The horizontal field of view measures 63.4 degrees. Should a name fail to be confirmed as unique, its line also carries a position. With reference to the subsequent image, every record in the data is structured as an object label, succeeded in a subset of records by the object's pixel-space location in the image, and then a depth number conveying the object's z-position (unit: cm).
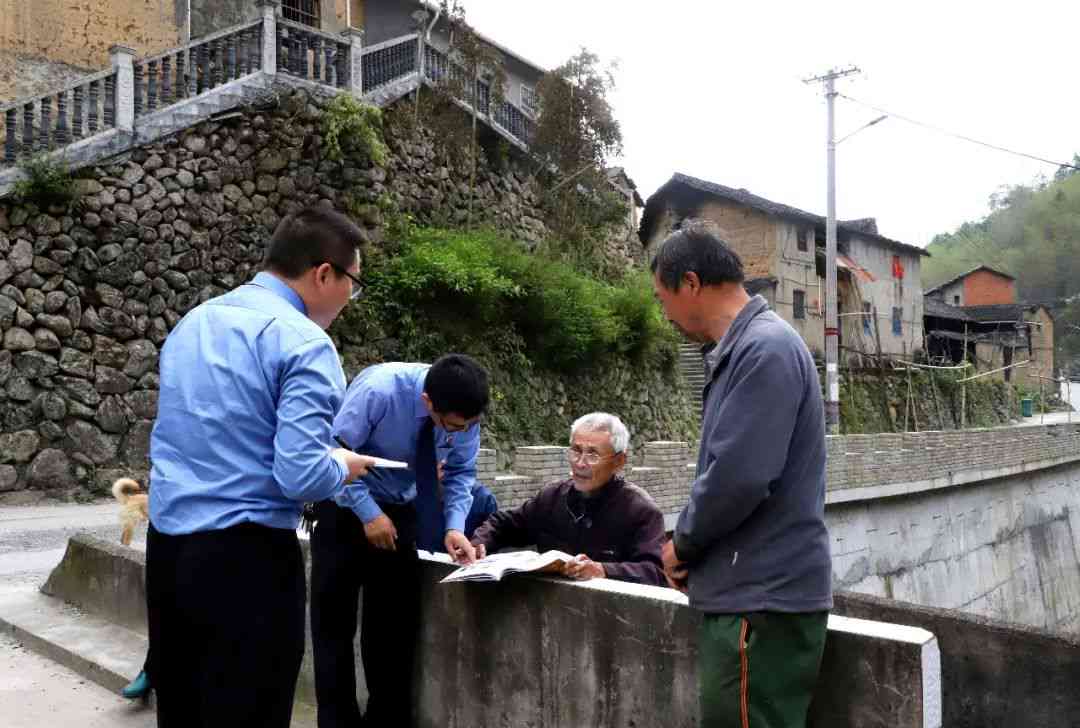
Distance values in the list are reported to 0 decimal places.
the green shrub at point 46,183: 1133
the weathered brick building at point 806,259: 3056
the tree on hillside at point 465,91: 1727
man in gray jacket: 202
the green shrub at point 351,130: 1429
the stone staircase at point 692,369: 2307
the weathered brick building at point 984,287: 5356
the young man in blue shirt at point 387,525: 324
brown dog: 562
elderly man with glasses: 389
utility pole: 1919
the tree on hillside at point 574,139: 1975
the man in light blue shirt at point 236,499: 213
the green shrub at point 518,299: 1420
